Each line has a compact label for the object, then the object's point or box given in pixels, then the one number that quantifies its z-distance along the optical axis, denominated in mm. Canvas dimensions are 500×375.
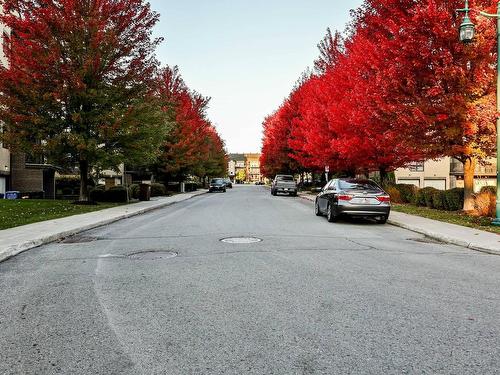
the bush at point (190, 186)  51969
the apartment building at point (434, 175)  41719
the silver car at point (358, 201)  13250
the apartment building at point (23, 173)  28953
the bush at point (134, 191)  28153
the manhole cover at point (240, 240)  9297
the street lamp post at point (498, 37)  11500
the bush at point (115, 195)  24703
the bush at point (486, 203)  15000
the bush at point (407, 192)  22092
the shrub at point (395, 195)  23203
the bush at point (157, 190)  33906
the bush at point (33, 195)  28377
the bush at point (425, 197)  19667
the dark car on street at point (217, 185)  49594
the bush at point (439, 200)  18422
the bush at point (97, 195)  24641
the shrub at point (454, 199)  17597
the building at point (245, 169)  184125
